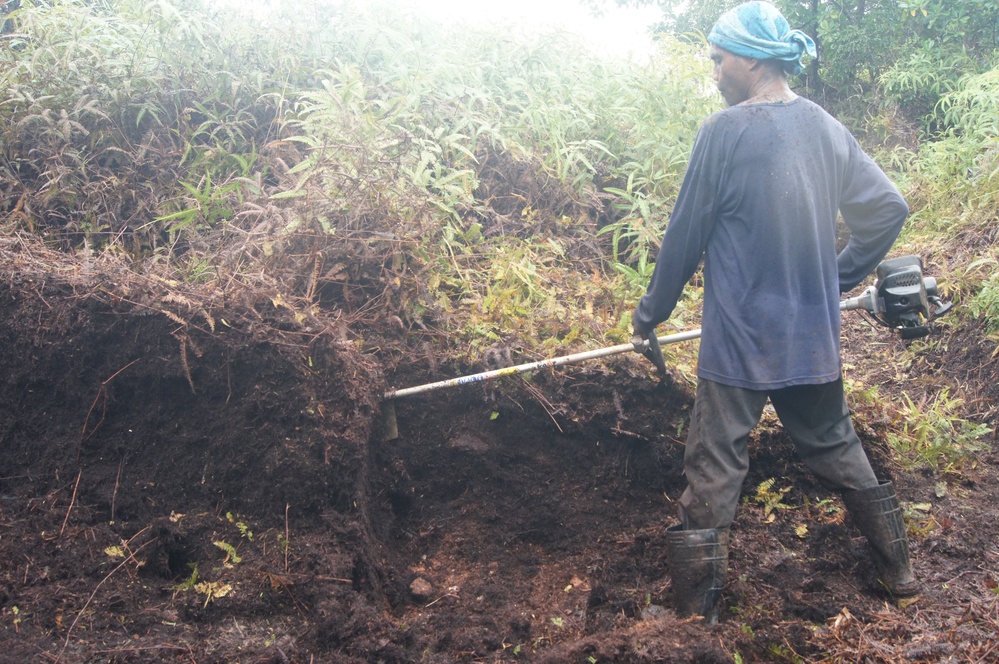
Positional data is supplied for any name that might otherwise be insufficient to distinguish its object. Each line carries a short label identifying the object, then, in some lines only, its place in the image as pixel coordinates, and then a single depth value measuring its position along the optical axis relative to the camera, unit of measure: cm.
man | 258
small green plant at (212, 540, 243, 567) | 297
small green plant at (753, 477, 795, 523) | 320
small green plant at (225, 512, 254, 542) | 305
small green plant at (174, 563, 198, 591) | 290
